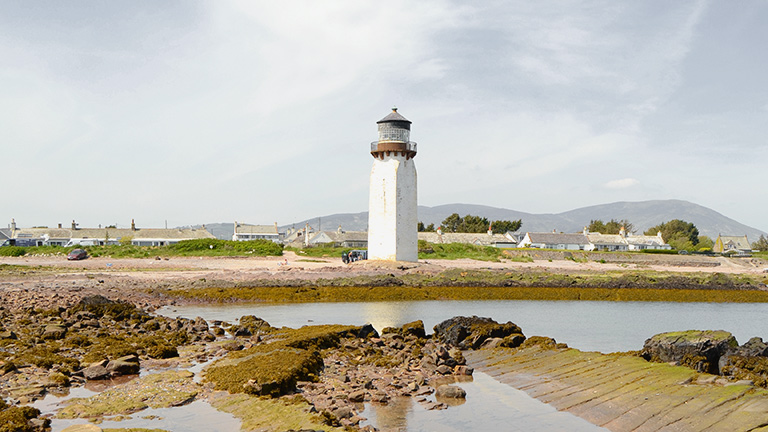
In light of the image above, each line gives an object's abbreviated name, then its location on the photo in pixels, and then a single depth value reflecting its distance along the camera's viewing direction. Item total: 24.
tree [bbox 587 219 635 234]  131.38
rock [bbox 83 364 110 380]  14.77
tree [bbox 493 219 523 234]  136.12
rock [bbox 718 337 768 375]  13.83
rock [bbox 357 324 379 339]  21.08
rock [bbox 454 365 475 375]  16.44
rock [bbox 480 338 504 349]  19.42
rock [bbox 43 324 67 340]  19.05
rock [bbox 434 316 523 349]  19.98
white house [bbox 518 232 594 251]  110.06
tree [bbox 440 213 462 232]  135.86
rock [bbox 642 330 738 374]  14.67
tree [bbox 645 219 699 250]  116.46
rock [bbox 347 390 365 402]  13.45
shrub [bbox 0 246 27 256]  67.75
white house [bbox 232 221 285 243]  129.88
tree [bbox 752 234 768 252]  129.43
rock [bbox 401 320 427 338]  21.41
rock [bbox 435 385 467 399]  14.37
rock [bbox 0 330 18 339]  18.51
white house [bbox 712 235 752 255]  114.53
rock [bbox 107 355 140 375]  15.05
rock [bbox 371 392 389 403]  13.58
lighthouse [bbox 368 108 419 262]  48.31
